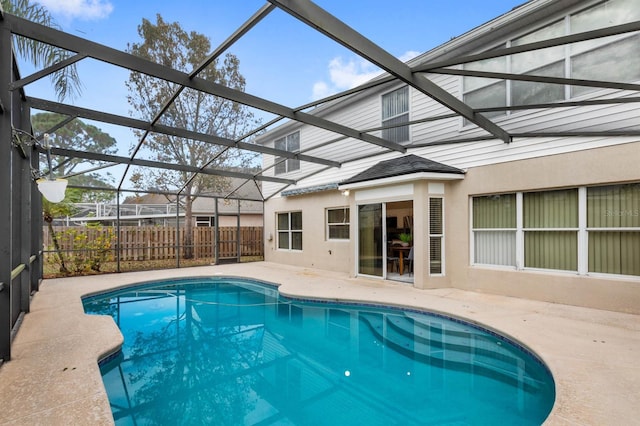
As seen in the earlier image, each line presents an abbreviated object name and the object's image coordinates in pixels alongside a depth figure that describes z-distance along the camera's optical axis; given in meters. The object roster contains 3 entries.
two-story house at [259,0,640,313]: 5.57
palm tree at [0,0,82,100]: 6.68
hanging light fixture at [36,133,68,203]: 4.39
